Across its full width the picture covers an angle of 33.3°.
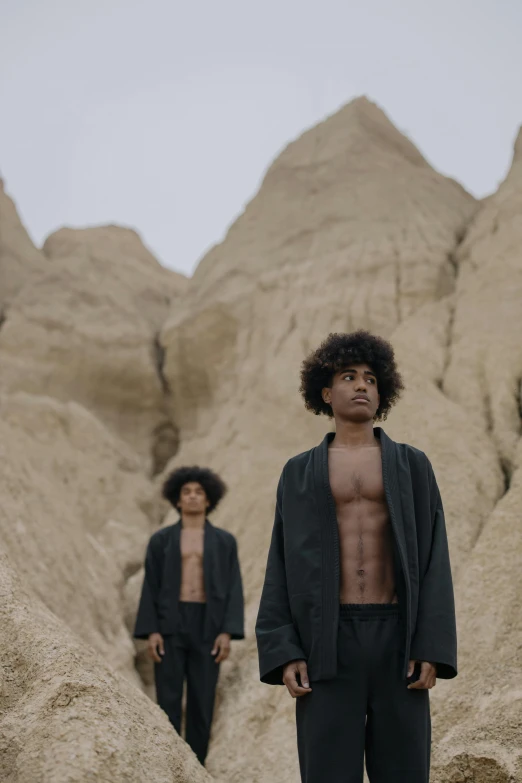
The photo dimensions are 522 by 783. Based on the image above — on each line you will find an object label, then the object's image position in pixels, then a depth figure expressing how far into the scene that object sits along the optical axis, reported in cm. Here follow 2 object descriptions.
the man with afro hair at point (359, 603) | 301
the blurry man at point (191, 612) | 592
